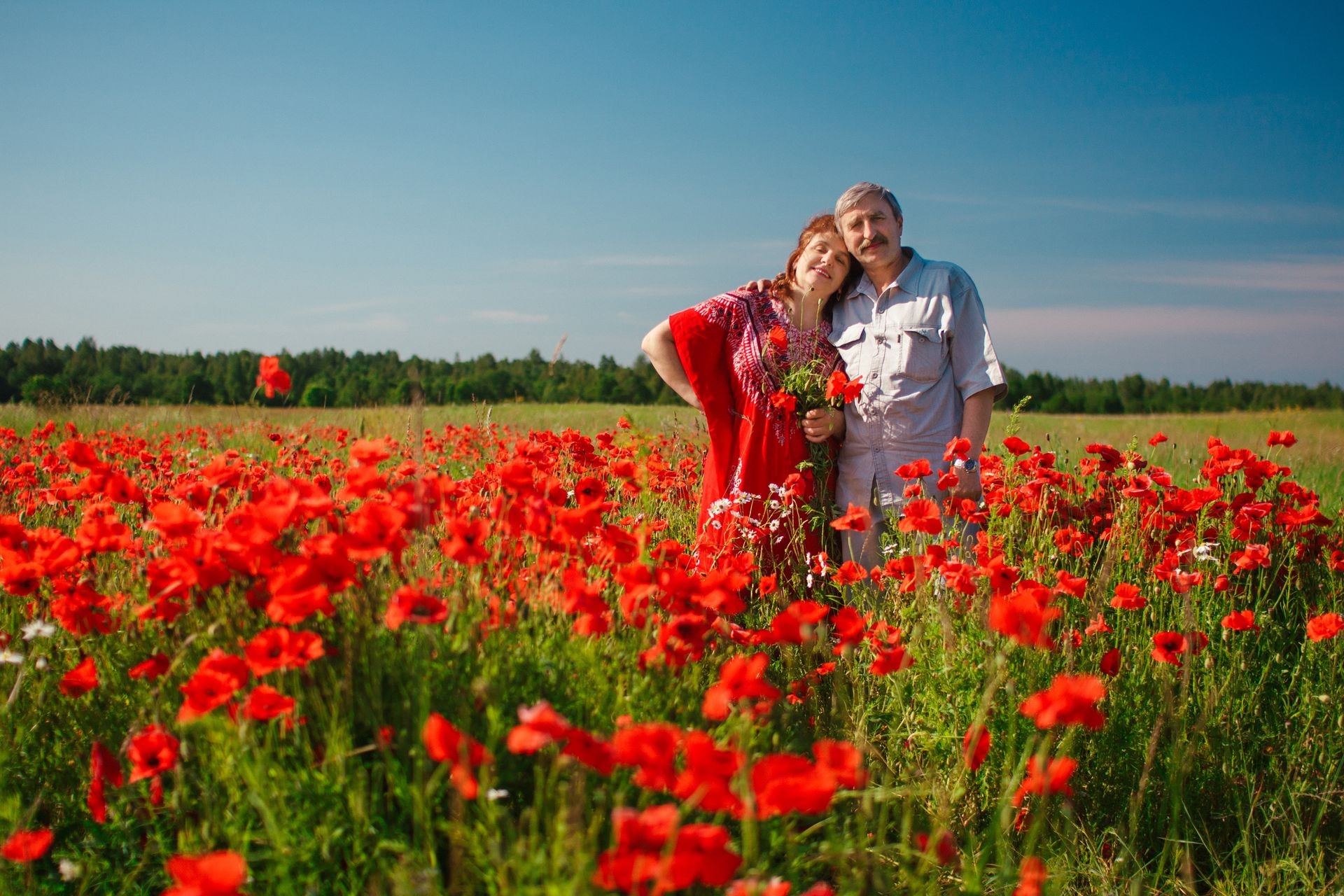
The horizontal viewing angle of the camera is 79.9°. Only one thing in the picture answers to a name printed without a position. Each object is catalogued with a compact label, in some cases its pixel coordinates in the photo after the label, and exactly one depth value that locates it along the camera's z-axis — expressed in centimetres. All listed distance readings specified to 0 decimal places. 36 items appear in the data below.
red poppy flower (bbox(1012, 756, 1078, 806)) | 123
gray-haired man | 352
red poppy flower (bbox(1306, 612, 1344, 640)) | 221
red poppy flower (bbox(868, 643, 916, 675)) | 171
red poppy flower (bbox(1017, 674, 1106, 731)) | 121
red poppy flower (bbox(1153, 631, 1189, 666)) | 198
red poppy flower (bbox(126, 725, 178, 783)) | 134
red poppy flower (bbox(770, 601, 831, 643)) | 146
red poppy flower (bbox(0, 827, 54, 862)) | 128
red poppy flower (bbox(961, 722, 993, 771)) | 141
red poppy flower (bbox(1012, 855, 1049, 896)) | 114
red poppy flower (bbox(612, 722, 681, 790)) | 109
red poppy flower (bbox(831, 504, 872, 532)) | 237
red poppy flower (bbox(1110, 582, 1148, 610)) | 226
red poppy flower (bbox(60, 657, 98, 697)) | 166
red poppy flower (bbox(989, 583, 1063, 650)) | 145
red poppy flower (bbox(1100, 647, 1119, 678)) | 209
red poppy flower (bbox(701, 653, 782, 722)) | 119
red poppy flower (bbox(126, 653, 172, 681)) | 156
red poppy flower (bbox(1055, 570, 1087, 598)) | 203
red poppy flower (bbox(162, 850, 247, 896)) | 100
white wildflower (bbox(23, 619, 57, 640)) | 176
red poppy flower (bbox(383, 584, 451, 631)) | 137
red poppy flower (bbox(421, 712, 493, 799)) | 105
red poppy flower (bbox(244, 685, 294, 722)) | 131
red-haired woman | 365
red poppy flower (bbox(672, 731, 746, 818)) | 103
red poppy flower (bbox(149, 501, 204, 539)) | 151
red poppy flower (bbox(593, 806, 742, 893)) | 94
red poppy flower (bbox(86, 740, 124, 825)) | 145
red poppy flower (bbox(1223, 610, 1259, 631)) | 220
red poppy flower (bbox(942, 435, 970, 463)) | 275
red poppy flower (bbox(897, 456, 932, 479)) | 268
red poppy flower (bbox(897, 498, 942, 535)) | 223
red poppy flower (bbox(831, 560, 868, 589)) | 248
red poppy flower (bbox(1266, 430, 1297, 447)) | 301
